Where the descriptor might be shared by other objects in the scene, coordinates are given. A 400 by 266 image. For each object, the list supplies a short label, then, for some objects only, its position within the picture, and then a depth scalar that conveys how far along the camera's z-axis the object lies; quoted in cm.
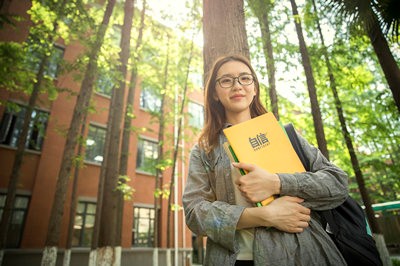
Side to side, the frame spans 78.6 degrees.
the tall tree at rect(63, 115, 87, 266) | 1003
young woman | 130
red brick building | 1143
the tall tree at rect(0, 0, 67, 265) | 802
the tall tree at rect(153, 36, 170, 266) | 1150
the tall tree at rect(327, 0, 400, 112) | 464
